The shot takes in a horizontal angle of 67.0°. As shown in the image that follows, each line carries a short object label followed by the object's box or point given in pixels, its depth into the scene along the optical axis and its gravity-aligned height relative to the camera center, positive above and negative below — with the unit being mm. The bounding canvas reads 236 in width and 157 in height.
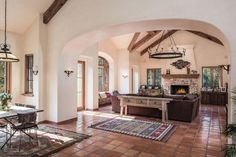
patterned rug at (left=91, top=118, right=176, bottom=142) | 4766 -1436
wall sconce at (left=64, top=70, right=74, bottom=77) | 6068 +323
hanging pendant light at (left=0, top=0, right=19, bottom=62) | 3801 +575
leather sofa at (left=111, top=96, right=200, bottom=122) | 6344 -1119
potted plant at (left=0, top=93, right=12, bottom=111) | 4145 -452
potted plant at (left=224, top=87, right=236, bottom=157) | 2531 -979
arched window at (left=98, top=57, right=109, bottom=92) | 10828 +434
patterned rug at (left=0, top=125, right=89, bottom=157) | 3508 -1389
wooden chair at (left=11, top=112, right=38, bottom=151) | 3736 -854
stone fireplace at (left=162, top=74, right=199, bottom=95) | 11695 -174
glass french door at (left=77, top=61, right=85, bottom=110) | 8333 -227
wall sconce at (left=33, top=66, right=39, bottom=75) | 5934 +387
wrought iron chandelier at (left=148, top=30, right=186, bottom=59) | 7123 +1662
